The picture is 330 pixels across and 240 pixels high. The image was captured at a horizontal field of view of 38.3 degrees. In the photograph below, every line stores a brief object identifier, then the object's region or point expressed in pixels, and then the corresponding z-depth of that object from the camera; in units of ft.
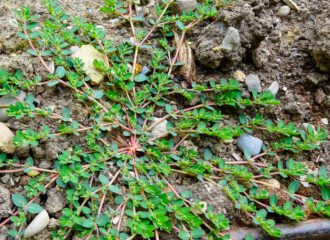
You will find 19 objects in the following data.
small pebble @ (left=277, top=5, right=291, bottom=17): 1.25
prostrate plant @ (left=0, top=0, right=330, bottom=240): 0.94
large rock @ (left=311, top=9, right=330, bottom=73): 1.12
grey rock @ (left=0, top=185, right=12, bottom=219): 0.91
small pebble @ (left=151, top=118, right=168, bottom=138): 1.05
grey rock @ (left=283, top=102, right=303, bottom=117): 1.13
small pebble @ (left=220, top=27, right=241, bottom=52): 1.10
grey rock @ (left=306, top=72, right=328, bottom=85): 1.16
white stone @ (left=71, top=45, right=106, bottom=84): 1.06
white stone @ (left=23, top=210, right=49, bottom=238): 0.90
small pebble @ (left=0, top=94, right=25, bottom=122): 0.99
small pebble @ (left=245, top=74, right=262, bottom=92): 1.13
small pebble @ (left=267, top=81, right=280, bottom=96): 1.15
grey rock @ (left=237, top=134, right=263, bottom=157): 1.09
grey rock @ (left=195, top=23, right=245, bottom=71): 1.10
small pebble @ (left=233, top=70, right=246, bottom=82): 1.14
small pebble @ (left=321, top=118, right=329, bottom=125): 1.16
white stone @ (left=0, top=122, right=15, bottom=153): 0.95
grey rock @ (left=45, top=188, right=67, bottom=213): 0.93
